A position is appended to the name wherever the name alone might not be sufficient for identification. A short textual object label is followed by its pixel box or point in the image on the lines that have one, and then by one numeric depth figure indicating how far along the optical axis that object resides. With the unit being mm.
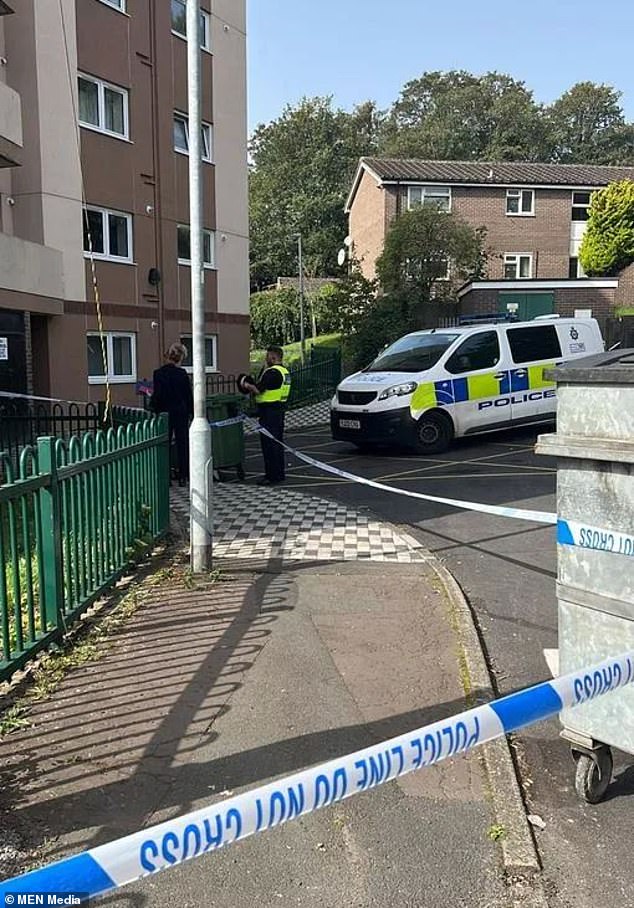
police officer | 9922
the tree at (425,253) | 24781
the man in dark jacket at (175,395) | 9742
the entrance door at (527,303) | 27359
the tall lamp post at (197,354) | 5812
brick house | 32875
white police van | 12602
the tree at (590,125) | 69875
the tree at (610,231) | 31781
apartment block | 15047
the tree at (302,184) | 51750
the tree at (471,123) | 64375
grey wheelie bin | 3029
